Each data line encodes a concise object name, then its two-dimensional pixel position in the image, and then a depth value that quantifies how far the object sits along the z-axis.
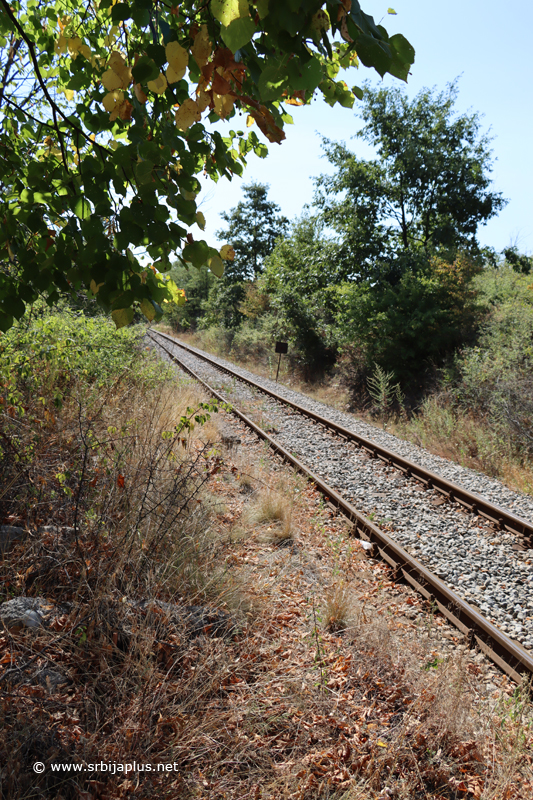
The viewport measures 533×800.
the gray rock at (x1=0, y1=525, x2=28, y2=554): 2.94
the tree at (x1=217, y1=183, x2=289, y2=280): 39.62
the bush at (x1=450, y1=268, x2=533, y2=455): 9.58
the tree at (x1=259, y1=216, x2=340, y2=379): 19.12
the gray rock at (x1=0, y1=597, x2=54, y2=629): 2.39
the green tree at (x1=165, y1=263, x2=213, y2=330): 48.12
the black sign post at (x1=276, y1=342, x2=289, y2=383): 18.23
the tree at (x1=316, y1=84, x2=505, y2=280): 17.70
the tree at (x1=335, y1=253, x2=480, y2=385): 14.32
